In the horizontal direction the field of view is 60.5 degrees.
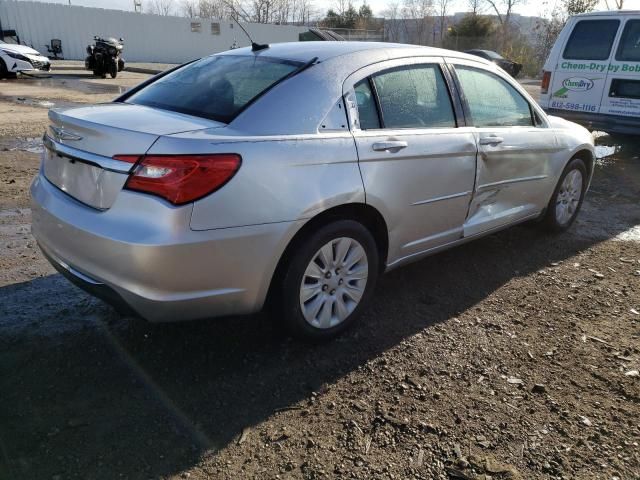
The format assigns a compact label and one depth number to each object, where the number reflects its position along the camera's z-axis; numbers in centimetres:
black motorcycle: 1933
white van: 802
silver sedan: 252
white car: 1686
